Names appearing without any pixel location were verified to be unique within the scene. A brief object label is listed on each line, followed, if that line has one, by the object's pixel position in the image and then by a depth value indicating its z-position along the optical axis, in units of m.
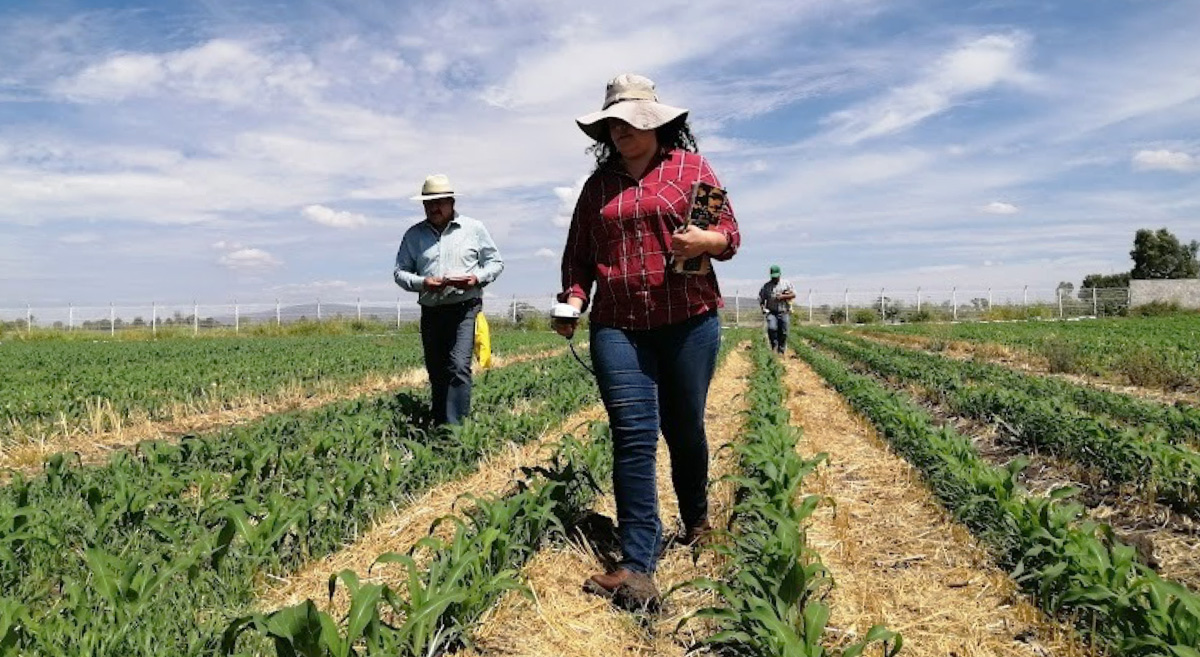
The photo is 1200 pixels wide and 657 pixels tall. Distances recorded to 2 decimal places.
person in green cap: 15.92
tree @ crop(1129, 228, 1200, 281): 72.81
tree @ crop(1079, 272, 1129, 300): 76.12
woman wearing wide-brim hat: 3.35
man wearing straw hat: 6.44
